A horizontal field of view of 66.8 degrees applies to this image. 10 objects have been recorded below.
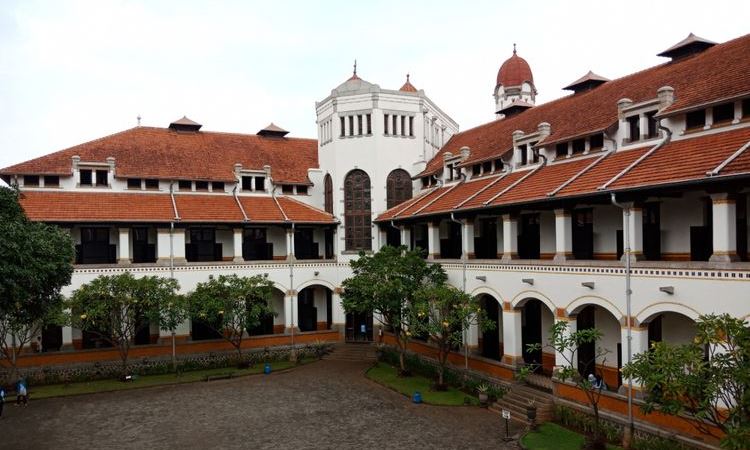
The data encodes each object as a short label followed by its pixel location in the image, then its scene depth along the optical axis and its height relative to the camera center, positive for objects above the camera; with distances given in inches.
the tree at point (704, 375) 478.9 -142.0
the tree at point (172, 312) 1122.0 -164.4
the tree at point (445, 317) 967.0 -164.7
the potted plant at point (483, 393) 908.6 -278.6
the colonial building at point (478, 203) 725.3 +37.0
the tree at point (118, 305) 1072.2 -141.7
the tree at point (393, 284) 1085.1 -117.5
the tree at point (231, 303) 1149.7 -155.0
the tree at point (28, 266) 847.7 -52.3
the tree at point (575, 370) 693.9 -188.8
